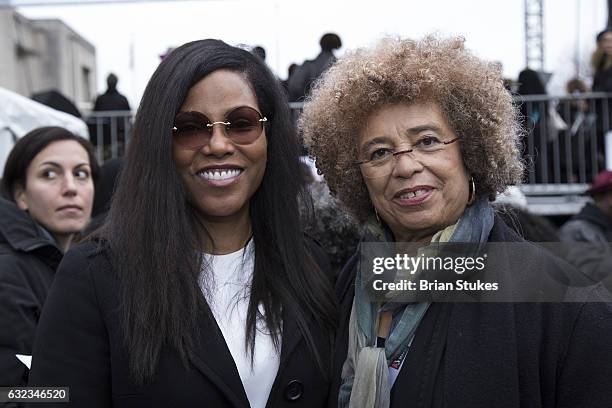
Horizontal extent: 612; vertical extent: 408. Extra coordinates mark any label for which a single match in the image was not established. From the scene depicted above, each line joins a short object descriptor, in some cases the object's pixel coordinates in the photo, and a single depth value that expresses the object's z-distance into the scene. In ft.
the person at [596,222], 12.68
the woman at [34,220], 7.20
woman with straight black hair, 5.80
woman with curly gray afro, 5.50
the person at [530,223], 10.07
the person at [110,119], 25.11
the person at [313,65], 16.72
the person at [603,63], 19.57
